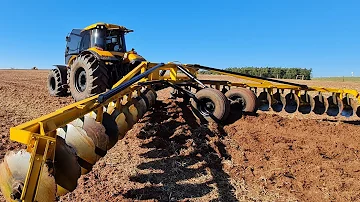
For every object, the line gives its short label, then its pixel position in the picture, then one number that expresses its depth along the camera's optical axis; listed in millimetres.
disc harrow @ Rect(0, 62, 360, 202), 1957
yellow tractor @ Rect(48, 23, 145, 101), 6914
